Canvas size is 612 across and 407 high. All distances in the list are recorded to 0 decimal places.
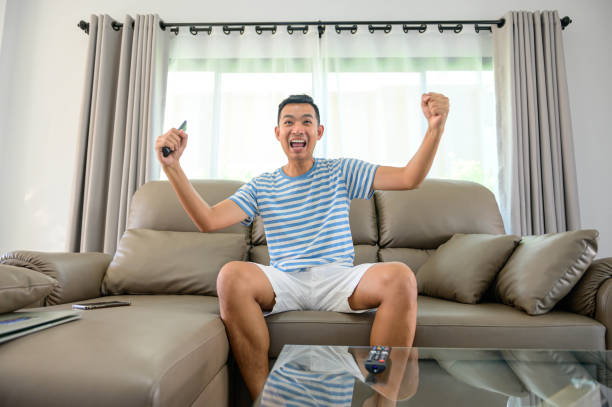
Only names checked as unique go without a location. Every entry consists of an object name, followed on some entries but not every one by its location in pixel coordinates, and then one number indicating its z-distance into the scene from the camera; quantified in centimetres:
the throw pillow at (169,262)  167
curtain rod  267
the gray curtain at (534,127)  244
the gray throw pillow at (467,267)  153
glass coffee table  68
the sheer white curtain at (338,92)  265
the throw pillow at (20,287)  100
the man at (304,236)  118
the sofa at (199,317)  73
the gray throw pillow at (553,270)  130
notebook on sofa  85
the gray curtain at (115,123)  253
